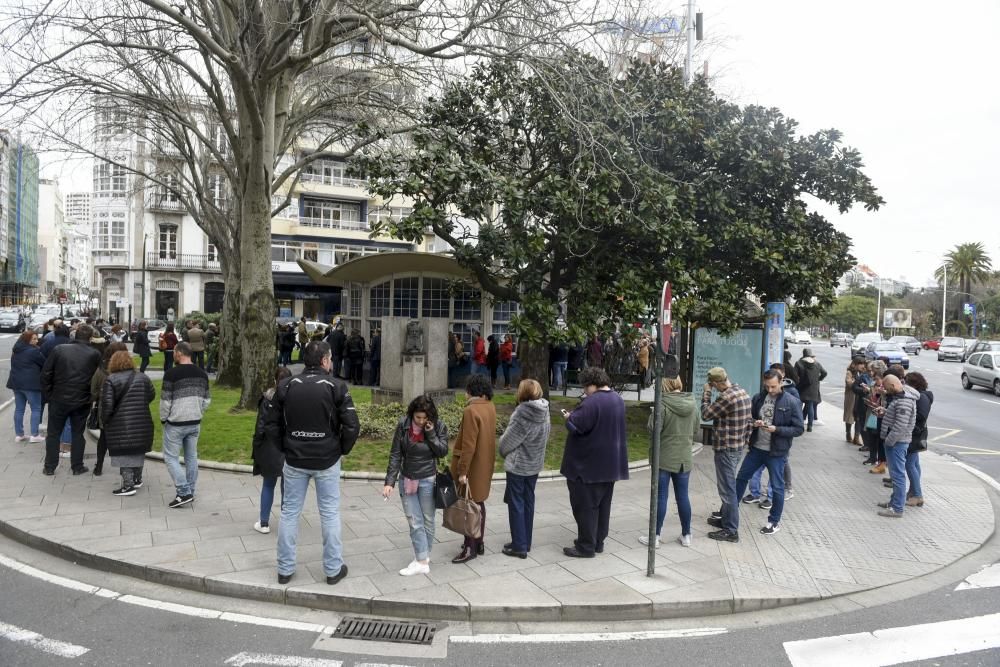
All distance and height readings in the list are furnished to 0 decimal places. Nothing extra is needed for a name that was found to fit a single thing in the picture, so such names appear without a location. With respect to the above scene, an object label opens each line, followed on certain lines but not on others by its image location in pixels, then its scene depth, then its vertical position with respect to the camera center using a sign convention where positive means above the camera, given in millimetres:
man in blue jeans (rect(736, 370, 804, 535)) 7078 -1129
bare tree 9711 +4340
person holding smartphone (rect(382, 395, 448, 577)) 5500 -1174
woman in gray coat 5898 -1121
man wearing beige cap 6801 -1161
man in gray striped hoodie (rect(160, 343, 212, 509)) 7188 -1070
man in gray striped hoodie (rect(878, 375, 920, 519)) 7805 -1176
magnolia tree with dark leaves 10508 +2033
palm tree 67562 +6618
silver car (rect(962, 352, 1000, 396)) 22203 -1388
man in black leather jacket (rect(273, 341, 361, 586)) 5219 -977
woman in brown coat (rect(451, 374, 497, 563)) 5688 -1039
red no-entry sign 5508 -3
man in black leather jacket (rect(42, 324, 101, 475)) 8508 -1056
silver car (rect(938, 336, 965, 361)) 42000 -1291
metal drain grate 4672 -2186
